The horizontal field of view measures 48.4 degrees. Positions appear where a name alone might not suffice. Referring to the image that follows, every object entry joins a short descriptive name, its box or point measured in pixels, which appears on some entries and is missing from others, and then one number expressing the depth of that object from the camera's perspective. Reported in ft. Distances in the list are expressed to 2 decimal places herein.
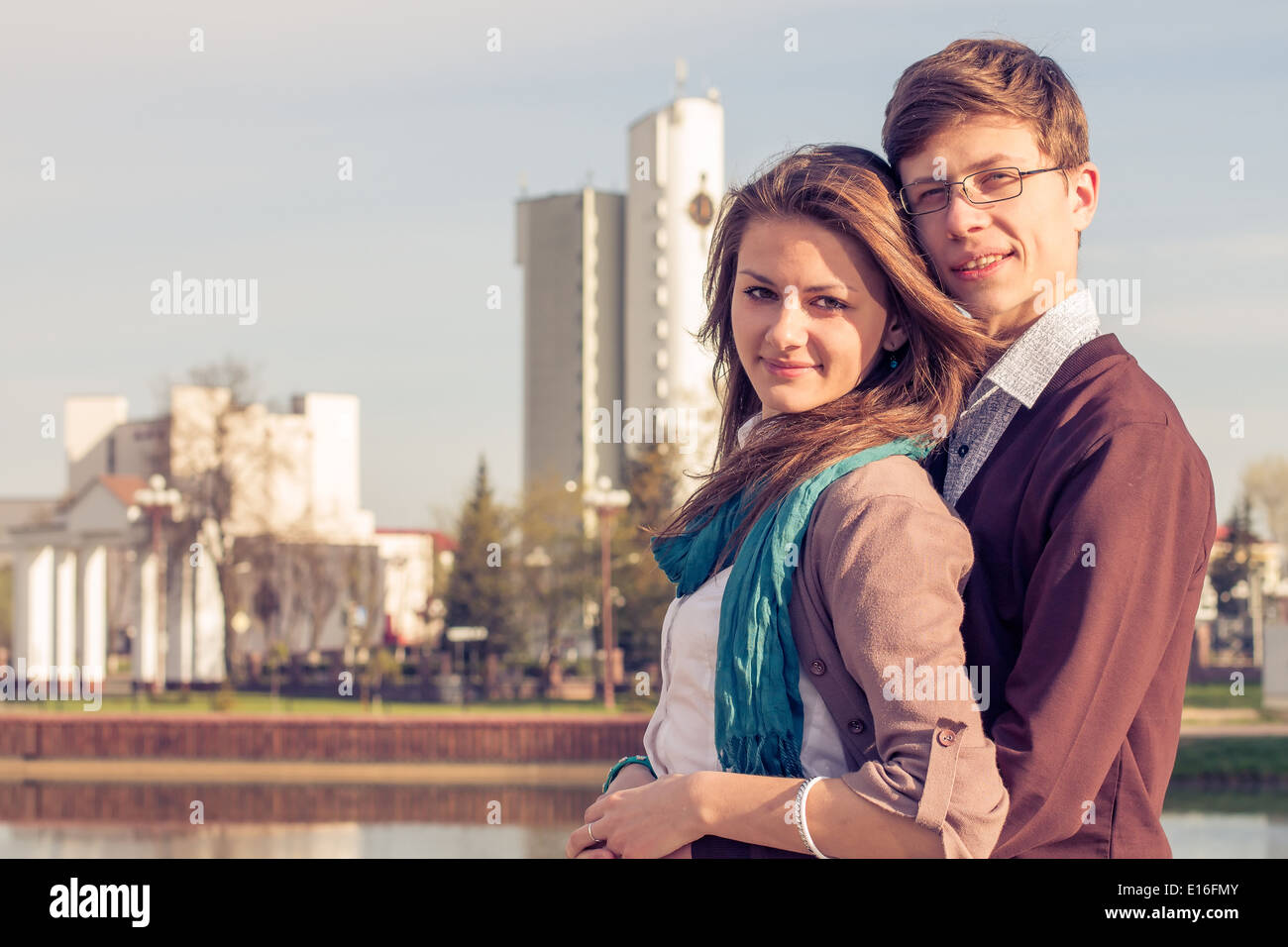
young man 6.70
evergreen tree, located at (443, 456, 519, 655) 139.64
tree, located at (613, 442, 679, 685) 130.21
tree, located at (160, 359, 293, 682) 144.25
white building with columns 145.48
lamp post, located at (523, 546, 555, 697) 139.13
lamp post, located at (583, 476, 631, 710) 107.76
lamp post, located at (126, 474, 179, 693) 134.00
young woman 6.46
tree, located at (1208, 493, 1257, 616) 160.66
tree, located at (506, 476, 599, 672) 138.26
